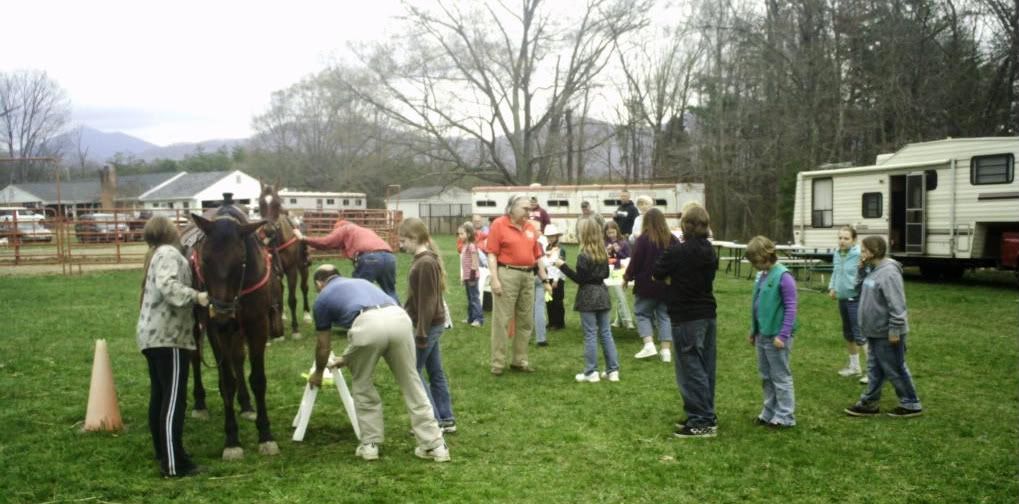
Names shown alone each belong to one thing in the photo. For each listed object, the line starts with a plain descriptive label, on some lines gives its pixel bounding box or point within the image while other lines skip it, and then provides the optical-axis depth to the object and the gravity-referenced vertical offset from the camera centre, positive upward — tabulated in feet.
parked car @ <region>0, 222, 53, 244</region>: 67.41 -1.90
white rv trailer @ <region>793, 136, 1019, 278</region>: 50.11 +0.04
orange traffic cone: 20.35 -5.13
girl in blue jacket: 25.84 -2.96
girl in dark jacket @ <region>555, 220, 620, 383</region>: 25.72 -3.12
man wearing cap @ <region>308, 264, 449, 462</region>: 17.02 -3.15
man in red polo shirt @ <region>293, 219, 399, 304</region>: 26.89 -1.53
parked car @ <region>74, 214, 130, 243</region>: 69.10 -1.95
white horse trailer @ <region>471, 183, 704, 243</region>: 100.63 +1.29
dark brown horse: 17.11 -2.15
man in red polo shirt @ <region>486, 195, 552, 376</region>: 26.37 -1.91
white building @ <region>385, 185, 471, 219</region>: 184.85 +0.93
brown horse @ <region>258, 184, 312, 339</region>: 32.76 -1.51
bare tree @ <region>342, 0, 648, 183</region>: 120.57 +21.93
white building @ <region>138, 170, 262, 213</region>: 218.18 +6.51
